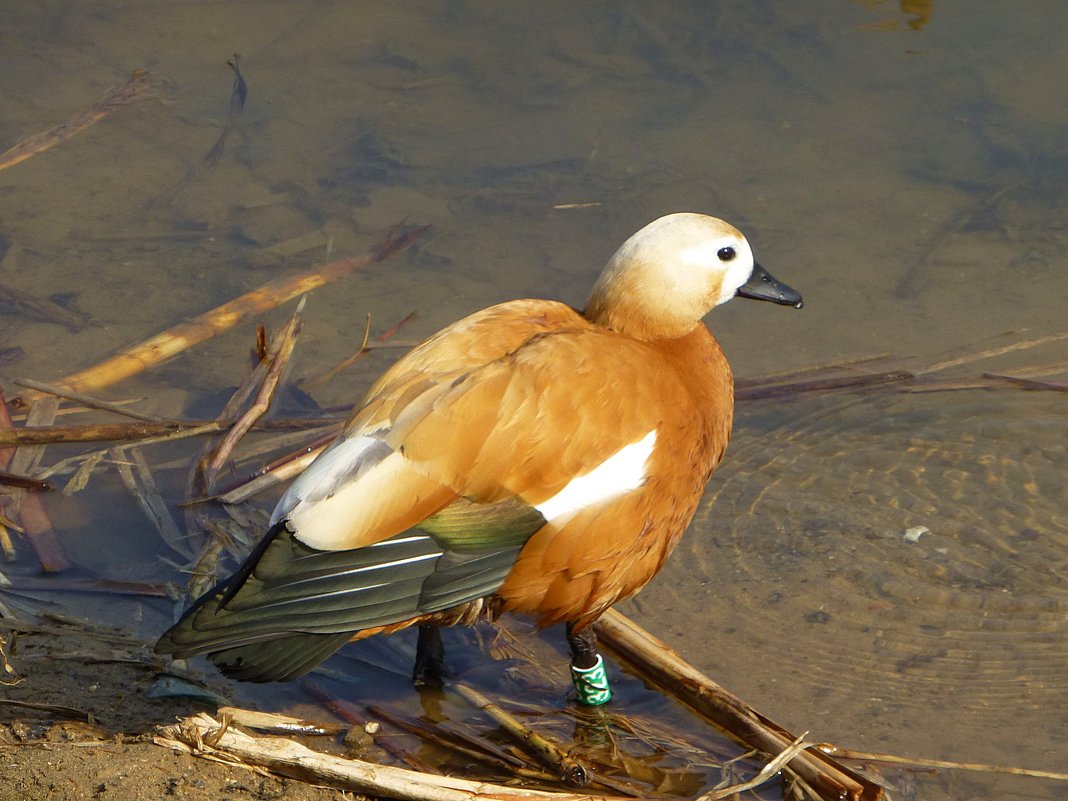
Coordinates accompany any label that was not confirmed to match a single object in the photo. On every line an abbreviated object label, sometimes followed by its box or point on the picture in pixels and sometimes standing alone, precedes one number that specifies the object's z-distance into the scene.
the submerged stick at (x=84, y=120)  15.80
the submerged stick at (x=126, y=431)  10.77
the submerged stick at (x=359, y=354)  12.36
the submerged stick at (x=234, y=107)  16.14
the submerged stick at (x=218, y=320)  12.09
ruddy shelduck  7.03
